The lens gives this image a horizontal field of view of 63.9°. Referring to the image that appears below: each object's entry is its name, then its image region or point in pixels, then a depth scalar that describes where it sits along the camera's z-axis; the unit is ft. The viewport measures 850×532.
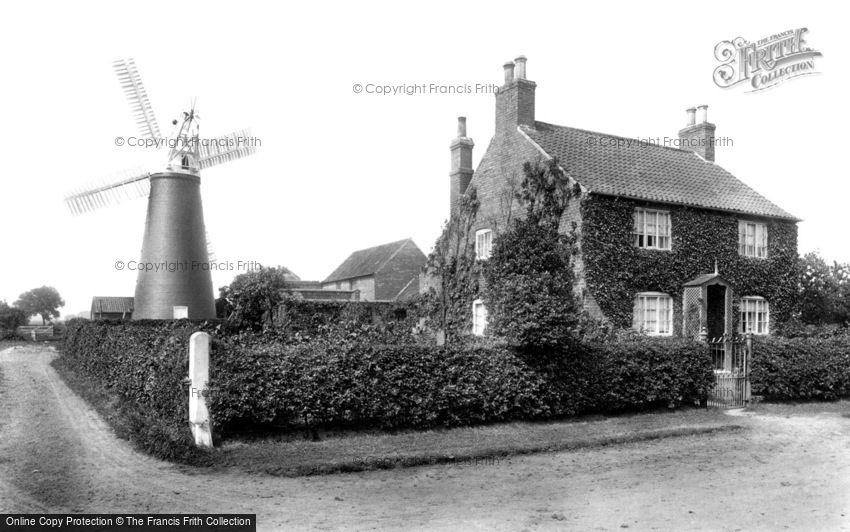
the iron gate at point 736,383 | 59.67
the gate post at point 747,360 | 59.88
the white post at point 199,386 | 37.81
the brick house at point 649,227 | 75.72
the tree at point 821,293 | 102.01
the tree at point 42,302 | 390.01
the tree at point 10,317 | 209.92
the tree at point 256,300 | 92.07
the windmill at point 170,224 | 90.53
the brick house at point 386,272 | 178.50
